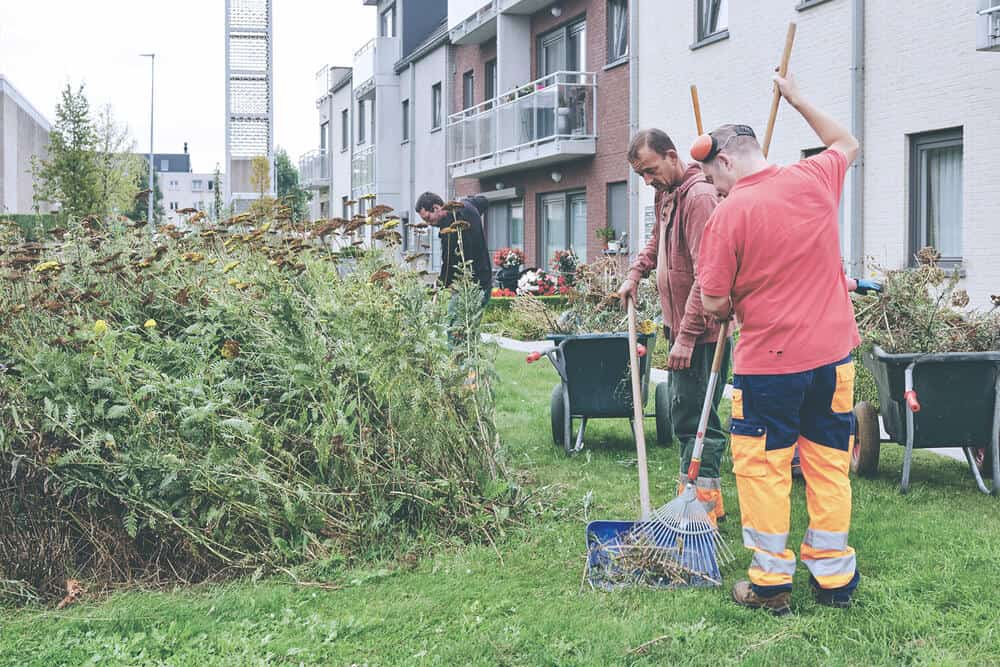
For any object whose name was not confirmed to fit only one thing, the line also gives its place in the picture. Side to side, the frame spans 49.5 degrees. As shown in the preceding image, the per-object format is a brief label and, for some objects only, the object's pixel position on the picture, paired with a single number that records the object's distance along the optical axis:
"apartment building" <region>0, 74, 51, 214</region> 59.62
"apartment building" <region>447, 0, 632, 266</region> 20.27
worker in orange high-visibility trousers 4.13
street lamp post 50.34
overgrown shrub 4.82
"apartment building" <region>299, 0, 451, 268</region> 30.70
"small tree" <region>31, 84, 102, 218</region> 25.05
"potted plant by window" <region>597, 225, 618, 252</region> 19.88
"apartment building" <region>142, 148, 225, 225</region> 145.07
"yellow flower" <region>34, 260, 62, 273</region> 5.12
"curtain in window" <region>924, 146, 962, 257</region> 11.91
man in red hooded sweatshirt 5.21
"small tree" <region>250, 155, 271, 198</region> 43.75
